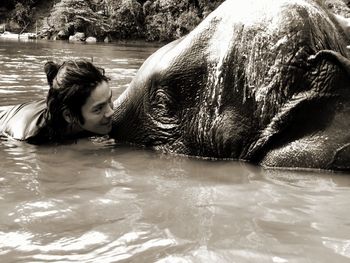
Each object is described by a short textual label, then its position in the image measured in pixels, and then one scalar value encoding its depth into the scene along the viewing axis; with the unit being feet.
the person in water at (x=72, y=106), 10.61
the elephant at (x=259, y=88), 8.86
